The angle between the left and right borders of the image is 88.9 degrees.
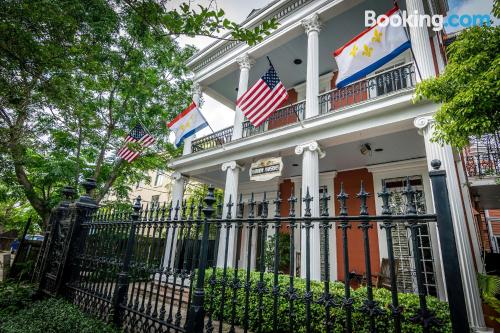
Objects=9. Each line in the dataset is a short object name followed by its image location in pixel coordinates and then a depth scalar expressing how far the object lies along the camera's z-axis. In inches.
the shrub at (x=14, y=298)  162.1
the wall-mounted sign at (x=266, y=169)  273.3
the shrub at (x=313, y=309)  150.0
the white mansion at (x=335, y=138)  219.1
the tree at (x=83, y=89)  123.1
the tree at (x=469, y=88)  135.6
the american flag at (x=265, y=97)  249.6
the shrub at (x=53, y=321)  120.7
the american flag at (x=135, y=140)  318.7
